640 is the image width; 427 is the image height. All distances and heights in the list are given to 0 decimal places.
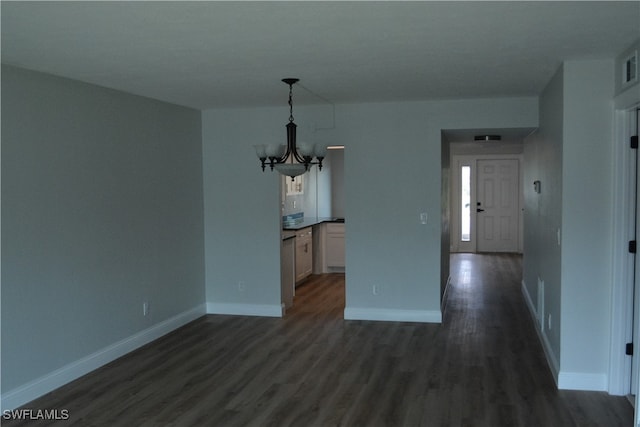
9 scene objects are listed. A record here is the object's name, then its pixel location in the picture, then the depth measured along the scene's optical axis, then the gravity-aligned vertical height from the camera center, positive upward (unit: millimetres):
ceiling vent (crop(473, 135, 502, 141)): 6636 +629
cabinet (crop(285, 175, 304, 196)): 8312 +97
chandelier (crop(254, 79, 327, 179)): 4680 +327
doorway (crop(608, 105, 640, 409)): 3830 -516
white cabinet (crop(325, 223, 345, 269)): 9203 -852
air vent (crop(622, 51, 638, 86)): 3381 +736
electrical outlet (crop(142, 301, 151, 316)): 5362 -1074
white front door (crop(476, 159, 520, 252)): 11984 -295
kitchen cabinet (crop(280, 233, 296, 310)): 6598 -909
